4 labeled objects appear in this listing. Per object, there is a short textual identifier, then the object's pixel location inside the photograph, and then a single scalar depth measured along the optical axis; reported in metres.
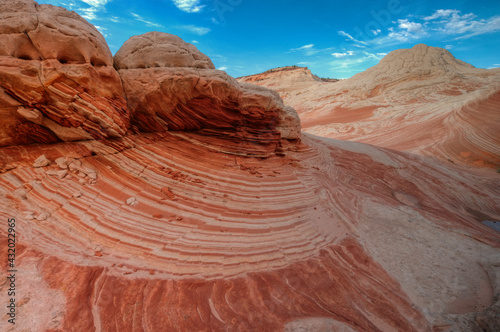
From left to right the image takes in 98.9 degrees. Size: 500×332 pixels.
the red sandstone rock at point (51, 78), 3.57
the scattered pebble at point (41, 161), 3.79
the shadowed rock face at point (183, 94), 4.68
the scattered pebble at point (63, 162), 3.90
